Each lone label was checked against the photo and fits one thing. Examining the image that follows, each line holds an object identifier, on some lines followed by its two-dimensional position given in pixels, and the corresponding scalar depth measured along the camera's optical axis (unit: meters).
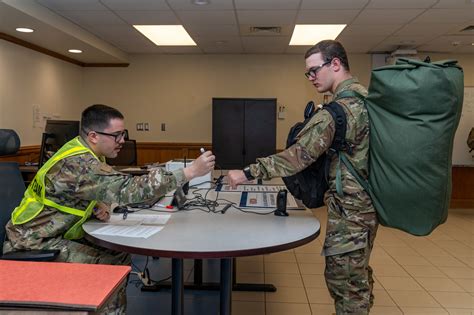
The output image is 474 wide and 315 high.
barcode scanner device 2.01
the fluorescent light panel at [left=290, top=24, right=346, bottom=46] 4.93
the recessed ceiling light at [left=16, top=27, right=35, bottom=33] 4.39
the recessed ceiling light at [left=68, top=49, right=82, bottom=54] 5.74
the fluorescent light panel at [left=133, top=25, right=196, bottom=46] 5.10
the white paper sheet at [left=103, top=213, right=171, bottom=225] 1.84
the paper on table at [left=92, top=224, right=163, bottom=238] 1.61
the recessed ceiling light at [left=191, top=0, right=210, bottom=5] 3.90
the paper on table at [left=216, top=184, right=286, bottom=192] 2.73
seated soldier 1.71
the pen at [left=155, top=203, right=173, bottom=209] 2.15
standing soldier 1.71
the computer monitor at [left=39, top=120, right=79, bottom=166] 3.85
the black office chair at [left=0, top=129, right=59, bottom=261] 1.89
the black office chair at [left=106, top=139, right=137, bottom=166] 5.08
